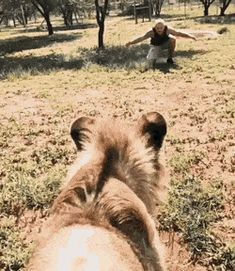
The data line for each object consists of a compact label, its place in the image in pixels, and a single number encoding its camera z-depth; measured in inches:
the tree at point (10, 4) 959.4
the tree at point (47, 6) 909.1
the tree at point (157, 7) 1384.9
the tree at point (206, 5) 1140.8
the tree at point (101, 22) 548.5
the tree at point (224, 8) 1015.2
